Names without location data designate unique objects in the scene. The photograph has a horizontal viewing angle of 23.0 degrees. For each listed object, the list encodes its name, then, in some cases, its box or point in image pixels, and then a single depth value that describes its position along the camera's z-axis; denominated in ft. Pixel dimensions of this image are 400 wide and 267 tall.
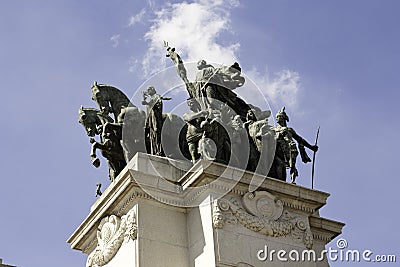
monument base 75.15
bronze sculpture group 81.82
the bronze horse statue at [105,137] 84.74
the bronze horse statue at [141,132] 83.41
